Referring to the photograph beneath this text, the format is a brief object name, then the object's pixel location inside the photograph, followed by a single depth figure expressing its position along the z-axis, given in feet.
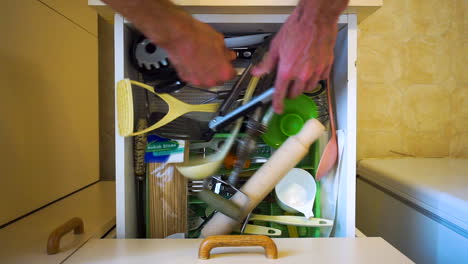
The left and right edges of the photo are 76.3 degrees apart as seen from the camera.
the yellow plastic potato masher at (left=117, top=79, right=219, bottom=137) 1.65
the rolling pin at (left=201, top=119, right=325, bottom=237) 1.68
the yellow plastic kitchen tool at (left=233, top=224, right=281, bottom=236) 1.80
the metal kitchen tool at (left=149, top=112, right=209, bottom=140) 1.76
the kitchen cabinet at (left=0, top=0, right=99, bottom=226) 2.06
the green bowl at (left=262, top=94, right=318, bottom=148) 1.80
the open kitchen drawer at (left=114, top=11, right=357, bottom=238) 1.71
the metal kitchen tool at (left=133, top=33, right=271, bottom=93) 1.73
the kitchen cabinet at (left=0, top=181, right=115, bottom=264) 1.51
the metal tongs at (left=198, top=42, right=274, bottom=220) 1.50
